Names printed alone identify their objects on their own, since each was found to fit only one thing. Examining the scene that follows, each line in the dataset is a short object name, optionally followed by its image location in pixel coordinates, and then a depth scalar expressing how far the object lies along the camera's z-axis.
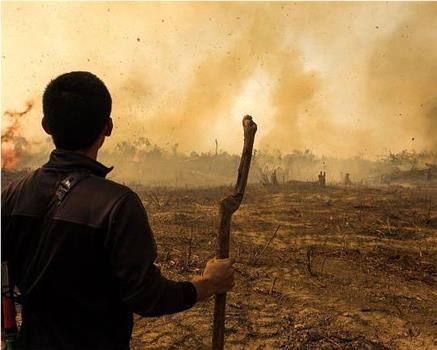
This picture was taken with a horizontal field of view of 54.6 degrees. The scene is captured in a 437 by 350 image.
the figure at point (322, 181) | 19.93
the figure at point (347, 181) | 24.14
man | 1.39
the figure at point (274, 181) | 20.92
